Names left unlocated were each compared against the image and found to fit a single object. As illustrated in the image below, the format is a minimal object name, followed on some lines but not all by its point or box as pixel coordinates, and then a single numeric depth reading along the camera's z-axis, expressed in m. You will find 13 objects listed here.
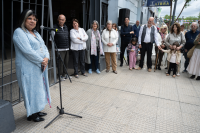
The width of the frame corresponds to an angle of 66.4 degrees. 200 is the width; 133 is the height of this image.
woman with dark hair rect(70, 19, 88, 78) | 4.80
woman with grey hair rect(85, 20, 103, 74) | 5.34
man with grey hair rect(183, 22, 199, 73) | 5.37
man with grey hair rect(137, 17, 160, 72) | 5.89
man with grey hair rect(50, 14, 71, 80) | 4.47
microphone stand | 2.88
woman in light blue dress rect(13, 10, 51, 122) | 2.33
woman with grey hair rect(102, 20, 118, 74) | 5.49
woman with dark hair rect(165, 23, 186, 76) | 5.44
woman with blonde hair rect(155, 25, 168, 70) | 6.29
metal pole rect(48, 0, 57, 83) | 4.07
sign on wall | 9.31
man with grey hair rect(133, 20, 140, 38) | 7.16
